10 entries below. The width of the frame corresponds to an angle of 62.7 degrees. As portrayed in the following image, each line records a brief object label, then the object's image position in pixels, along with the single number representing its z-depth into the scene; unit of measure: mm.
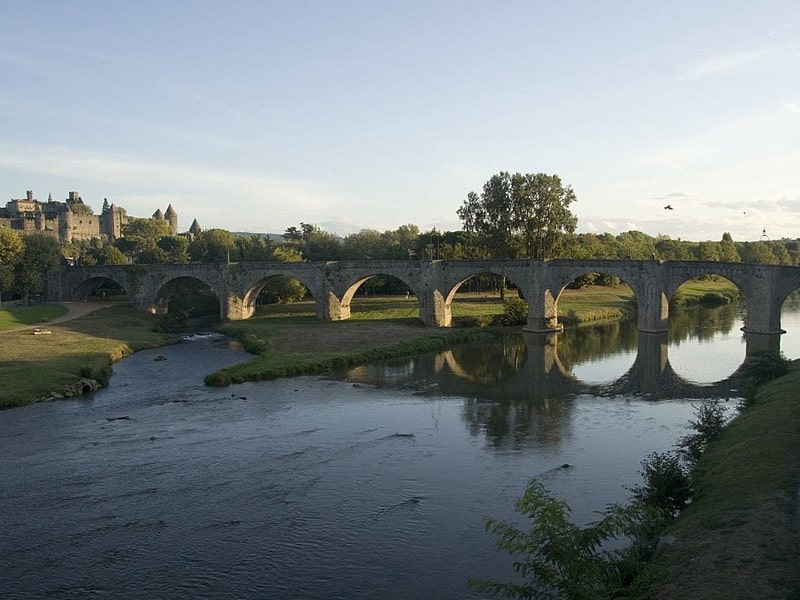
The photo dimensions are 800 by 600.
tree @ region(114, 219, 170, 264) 89375
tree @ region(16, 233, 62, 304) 67438
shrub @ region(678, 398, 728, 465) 22703
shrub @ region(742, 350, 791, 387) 32312
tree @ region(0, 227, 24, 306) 62847
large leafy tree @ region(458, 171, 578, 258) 72562
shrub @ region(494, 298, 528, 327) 60938
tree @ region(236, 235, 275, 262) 87488
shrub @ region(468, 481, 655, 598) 11008
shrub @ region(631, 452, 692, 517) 17578
